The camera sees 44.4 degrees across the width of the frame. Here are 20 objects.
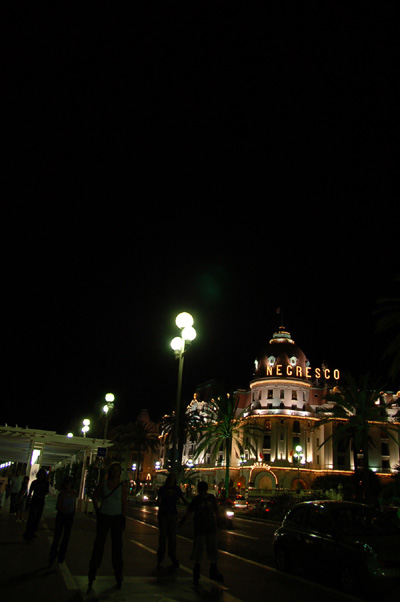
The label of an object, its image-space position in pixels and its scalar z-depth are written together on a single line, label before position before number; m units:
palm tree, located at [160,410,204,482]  51.85
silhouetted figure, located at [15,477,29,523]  16.70
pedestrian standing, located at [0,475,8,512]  23.91
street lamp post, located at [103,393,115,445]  24.60
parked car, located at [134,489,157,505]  45.67
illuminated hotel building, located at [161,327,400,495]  73.12
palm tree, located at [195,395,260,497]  48.88
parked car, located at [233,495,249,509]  38.75
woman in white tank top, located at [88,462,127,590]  7.35
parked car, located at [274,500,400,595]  7.91
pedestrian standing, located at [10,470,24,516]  18.62
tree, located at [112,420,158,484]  72.50
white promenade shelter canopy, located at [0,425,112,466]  22.53
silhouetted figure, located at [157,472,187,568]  9.69
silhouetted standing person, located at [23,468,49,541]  12.12
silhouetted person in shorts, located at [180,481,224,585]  8.43
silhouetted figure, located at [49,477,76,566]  9.12
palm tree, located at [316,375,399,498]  38.28
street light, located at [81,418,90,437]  30.56
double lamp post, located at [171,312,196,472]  14.19
